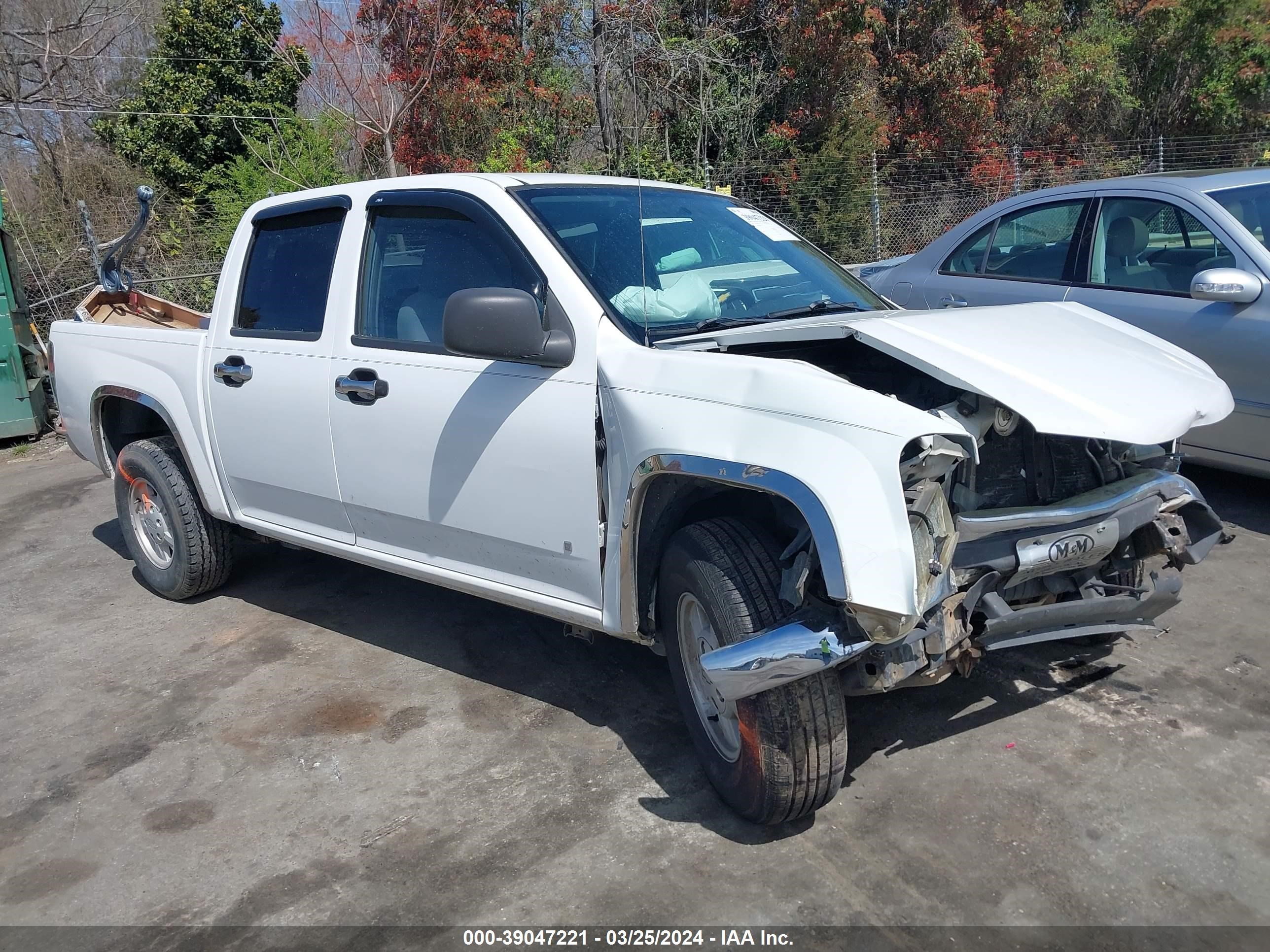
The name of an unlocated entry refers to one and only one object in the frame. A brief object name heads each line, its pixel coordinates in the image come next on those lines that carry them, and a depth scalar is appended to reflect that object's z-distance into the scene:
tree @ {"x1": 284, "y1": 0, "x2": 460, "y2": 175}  15.71
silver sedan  5.01
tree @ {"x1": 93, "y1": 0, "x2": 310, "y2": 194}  16.95
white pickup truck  2.78
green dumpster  9.40
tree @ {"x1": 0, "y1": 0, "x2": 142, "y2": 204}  19.17
